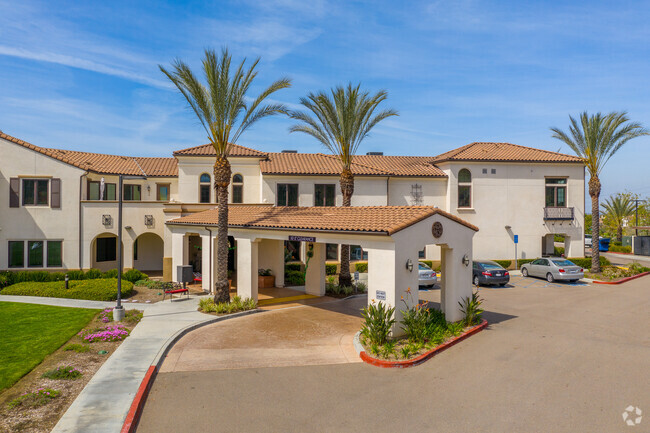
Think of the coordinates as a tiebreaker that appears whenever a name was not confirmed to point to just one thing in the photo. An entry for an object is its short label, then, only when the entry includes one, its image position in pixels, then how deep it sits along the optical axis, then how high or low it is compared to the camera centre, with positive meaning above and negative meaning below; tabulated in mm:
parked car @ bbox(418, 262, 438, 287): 22562 -3138
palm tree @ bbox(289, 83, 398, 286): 20234 +4940
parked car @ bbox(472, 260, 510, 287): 22875 -2998
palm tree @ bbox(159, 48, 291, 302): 15758 +4485
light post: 14406 -3208
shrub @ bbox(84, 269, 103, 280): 22441 -3064
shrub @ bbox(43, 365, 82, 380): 9305 -3544
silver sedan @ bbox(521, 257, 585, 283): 23906 -2887
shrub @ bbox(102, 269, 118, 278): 22781 -3076
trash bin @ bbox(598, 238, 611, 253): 44656 -2516
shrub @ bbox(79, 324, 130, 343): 12180 -3532
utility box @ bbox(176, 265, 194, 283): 19500 -2606
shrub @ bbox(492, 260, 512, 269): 29422 -2993
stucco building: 23844 +1973
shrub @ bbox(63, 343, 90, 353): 11163 -3567
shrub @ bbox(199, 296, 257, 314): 15875 -3400
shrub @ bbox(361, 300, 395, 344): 11492 -2910
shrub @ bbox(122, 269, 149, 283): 22266 -3107
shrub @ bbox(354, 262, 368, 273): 27703 -3094
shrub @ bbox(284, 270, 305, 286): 22750 -3281
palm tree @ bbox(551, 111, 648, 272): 26516 +5326
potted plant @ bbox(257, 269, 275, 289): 21875 -3175
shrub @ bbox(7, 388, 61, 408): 7938 -3570
